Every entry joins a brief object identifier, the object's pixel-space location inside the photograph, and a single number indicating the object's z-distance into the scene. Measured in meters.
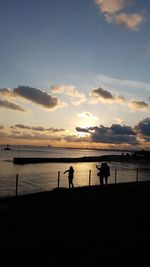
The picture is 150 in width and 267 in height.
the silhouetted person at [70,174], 13.53
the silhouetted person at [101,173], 13.42
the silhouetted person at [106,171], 13.42
